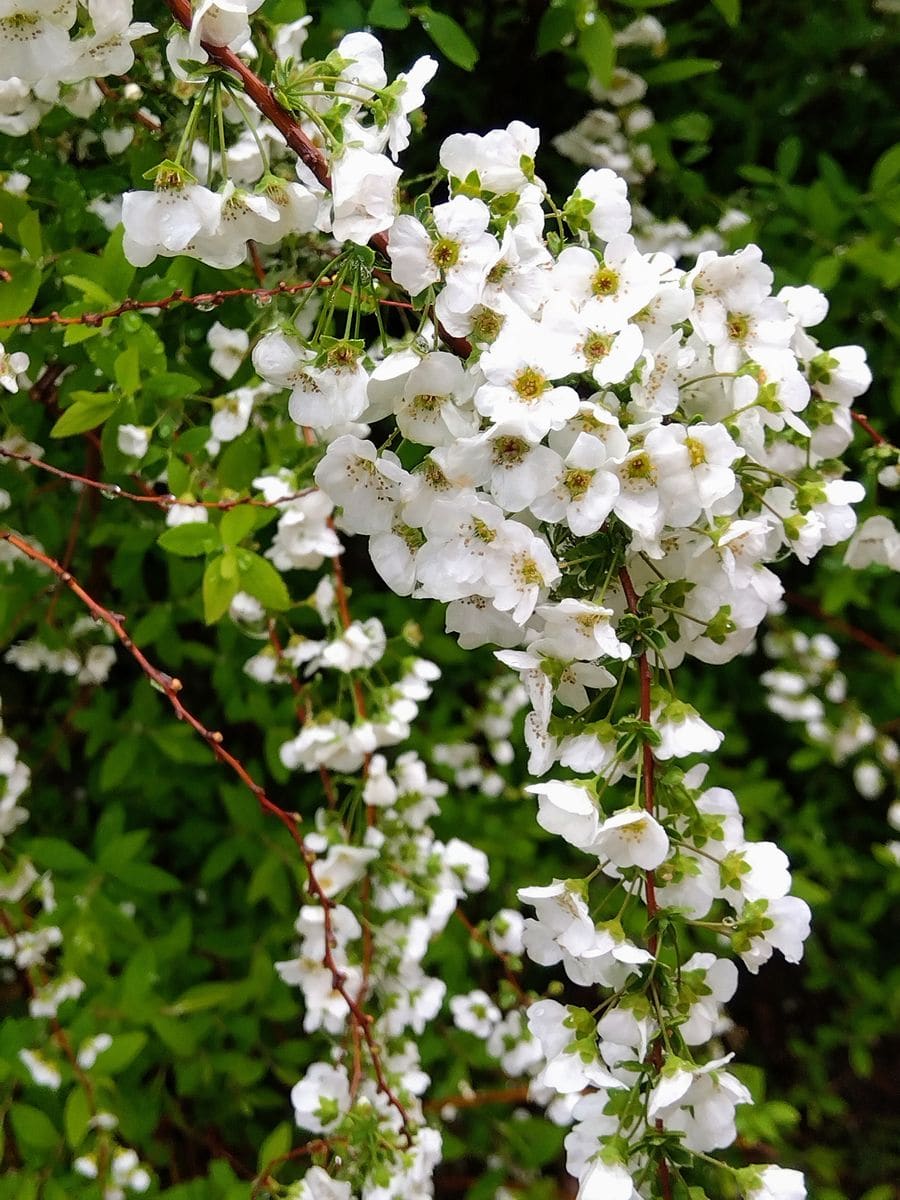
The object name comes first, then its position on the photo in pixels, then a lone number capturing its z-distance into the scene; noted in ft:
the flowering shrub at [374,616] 0.44
